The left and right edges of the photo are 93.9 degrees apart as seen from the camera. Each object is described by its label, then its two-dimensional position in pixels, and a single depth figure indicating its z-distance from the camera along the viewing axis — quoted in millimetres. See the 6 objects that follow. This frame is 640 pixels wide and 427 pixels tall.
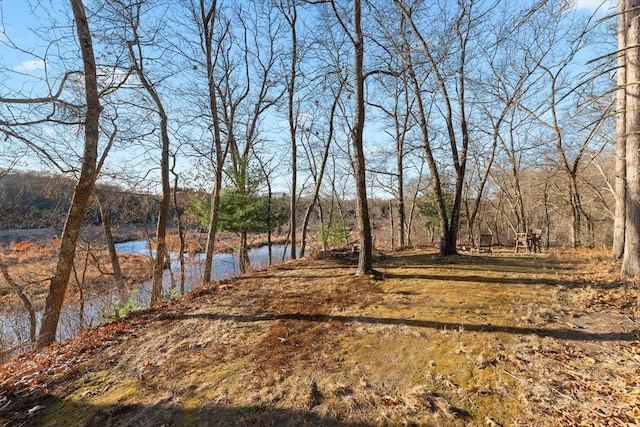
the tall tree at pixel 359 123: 6309
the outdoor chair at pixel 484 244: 10914
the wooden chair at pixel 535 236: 10183
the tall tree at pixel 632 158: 5270
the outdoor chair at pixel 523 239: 10422
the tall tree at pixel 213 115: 7895
